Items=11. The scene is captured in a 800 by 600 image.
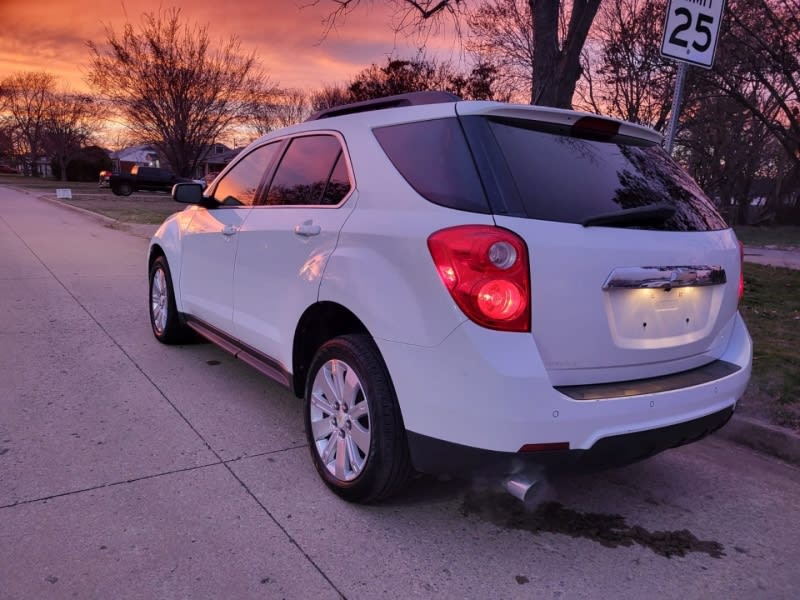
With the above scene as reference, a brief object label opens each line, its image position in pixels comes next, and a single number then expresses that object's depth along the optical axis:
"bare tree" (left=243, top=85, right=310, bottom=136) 27.59
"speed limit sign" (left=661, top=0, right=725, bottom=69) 4.91
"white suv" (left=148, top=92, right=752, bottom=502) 2.33
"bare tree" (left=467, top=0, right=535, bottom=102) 18.47
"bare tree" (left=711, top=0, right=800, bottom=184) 11.80
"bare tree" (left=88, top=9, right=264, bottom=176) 24.91
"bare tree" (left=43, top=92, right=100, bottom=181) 57.74
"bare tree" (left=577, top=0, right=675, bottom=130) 14.34
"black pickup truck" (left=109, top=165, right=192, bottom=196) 36.34
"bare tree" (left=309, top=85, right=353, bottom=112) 32.36
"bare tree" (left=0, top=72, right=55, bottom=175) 58.31
